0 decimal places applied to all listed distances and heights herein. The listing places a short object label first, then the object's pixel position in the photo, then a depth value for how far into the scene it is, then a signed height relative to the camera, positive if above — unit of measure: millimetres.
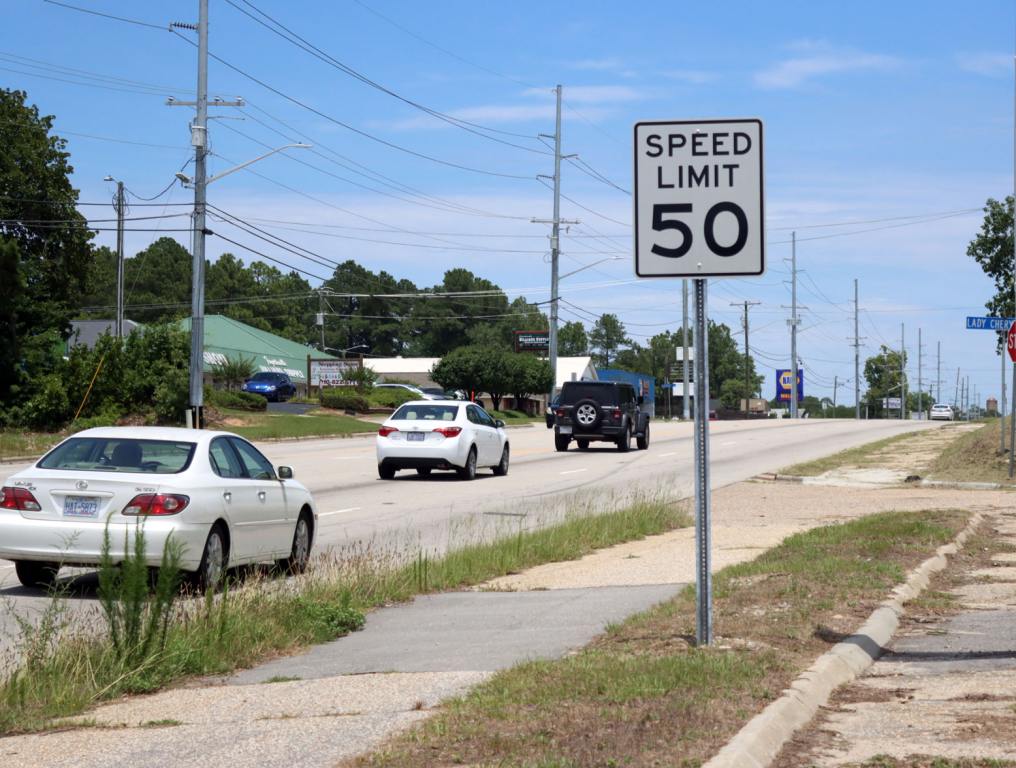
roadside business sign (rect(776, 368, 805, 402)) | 179250 +3384
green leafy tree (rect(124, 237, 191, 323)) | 131750 +12401
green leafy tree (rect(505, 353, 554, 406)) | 92062 +2249
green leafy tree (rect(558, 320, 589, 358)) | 195250 +9959
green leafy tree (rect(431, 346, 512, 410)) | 91438 +2545
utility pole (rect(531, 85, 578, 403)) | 75750 +10475
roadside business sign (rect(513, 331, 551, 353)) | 112750 +5590
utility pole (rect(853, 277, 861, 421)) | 133462 +3776
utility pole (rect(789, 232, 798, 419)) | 115000 +5513
